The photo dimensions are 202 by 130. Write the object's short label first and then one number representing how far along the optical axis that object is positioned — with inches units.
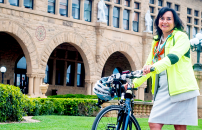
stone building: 760.3
